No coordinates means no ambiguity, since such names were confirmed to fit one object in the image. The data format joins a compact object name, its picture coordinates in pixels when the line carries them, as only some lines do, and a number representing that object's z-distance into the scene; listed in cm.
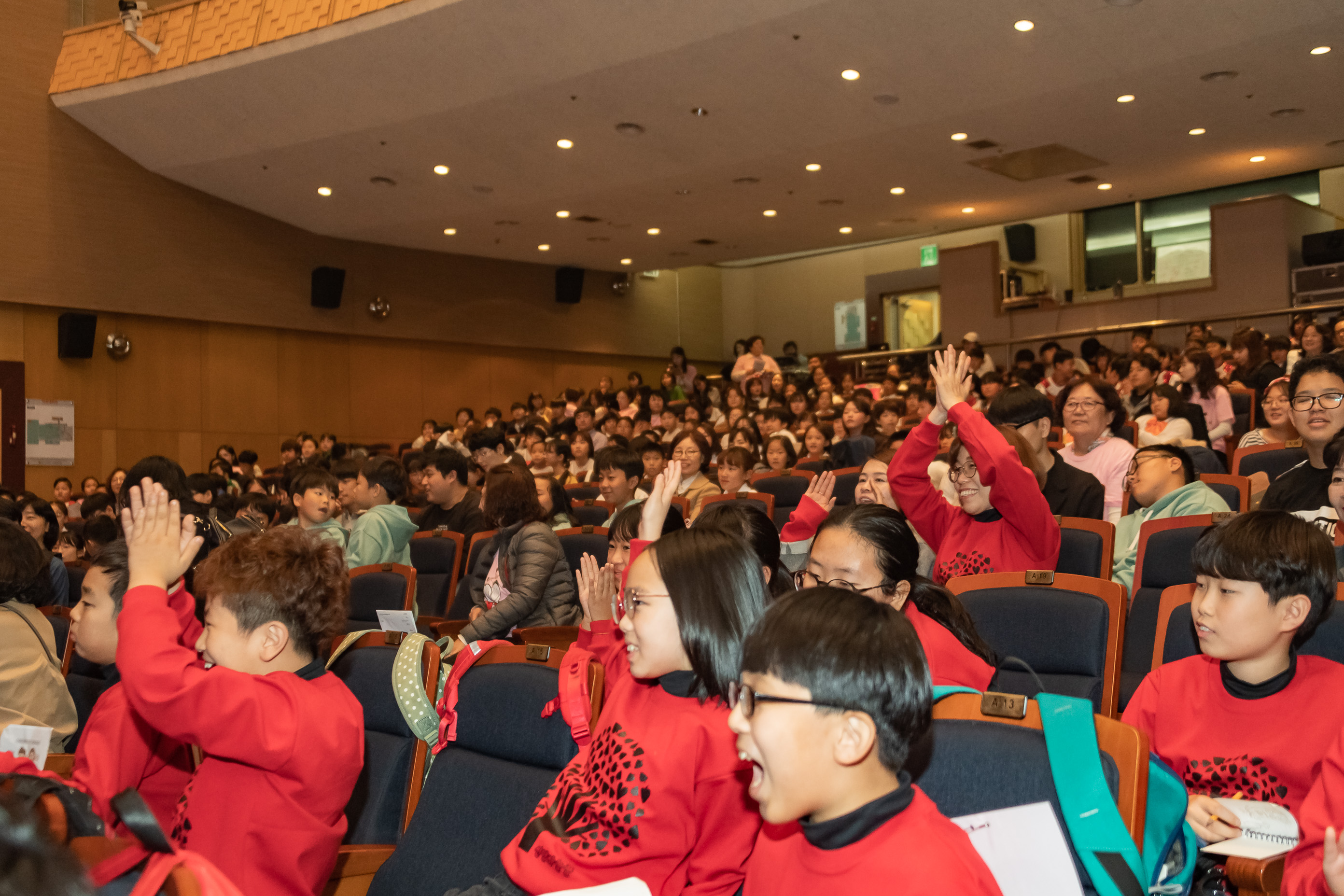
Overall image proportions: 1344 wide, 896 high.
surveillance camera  912
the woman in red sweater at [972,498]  288
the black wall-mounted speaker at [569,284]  1584
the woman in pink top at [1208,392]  684
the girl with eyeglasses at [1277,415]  502
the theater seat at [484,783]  192
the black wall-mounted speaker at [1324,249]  1065
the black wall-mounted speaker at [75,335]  1105
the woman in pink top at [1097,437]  419
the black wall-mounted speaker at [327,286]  1321
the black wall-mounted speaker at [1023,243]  1527
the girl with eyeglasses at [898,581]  209
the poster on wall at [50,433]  1101
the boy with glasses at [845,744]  117
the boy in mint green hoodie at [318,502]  512
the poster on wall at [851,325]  1680
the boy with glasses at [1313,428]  293
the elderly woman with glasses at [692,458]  612
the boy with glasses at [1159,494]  328
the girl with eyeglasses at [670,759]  158
